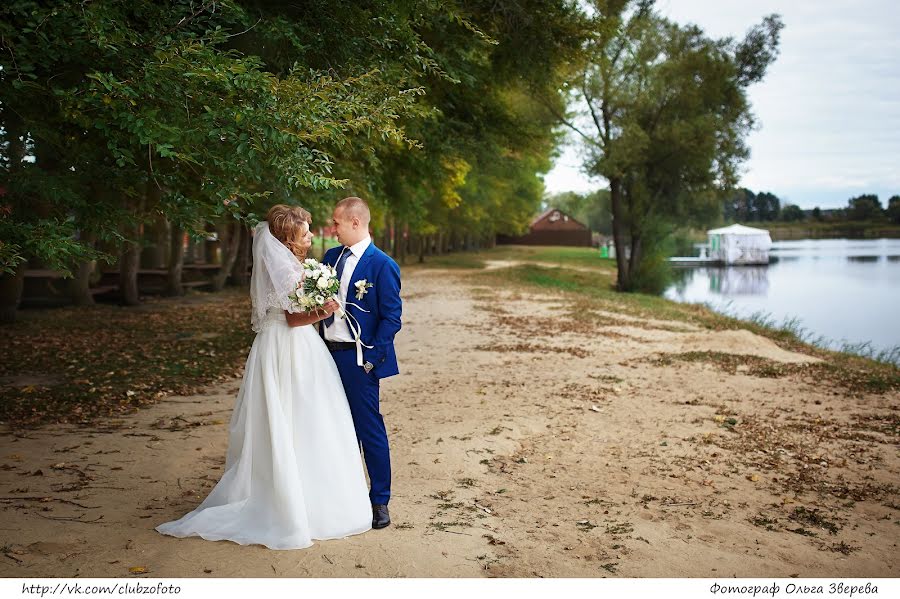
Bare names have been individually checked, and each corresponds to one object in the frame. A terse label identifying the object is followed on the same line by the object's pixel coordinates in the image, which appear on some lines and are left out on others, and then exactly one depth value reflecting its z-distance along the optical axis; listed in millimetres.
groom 5137
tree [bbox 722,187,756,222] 60594
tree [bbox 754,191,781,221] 61906
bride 4969
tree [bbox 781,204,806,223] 58391
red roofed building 105938
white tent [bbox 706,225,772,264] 61219
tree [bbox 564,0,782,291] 31047
